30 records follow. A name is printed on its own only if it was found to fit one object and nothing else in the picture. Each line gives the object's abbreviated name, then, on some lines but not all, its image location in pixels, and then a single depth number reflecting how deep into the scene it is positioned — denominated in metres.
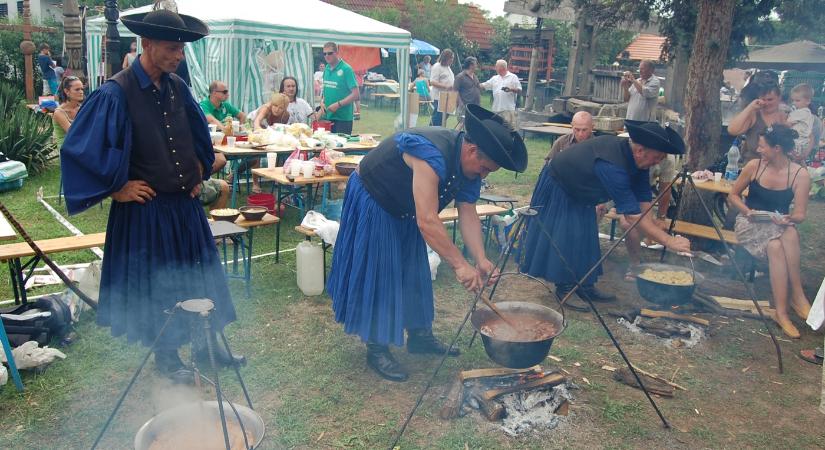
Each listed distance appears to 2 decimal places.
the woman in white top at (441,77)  14.37
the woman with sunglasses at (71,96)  7.75
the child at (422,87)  20.78
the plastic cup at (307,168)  6.90
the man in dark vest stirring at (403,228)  3.41
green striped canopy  9.71
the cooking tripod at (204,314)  2.34
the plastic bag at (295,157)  7.00
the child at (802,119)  8.07
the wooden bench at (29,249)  4.29
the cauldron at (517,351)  3.39
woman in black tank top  5.42
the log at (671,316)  5.22
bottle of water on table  7.62
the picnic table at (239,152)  7.41
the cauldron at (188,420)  2.65
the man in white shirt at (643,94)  10.96
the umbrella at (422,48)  22.73
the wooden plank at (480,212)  6.19
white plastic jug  5.47
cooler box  8.46
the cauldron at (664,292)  4.80
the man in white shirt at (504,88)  14.12
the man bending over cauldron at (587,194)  4.45
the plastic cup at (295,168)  6.89
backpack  4.14
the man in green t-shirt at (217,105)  8.42
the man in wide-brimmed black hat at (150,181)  3.04
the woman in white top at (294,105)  9.42
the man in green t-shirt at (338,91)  9.61
